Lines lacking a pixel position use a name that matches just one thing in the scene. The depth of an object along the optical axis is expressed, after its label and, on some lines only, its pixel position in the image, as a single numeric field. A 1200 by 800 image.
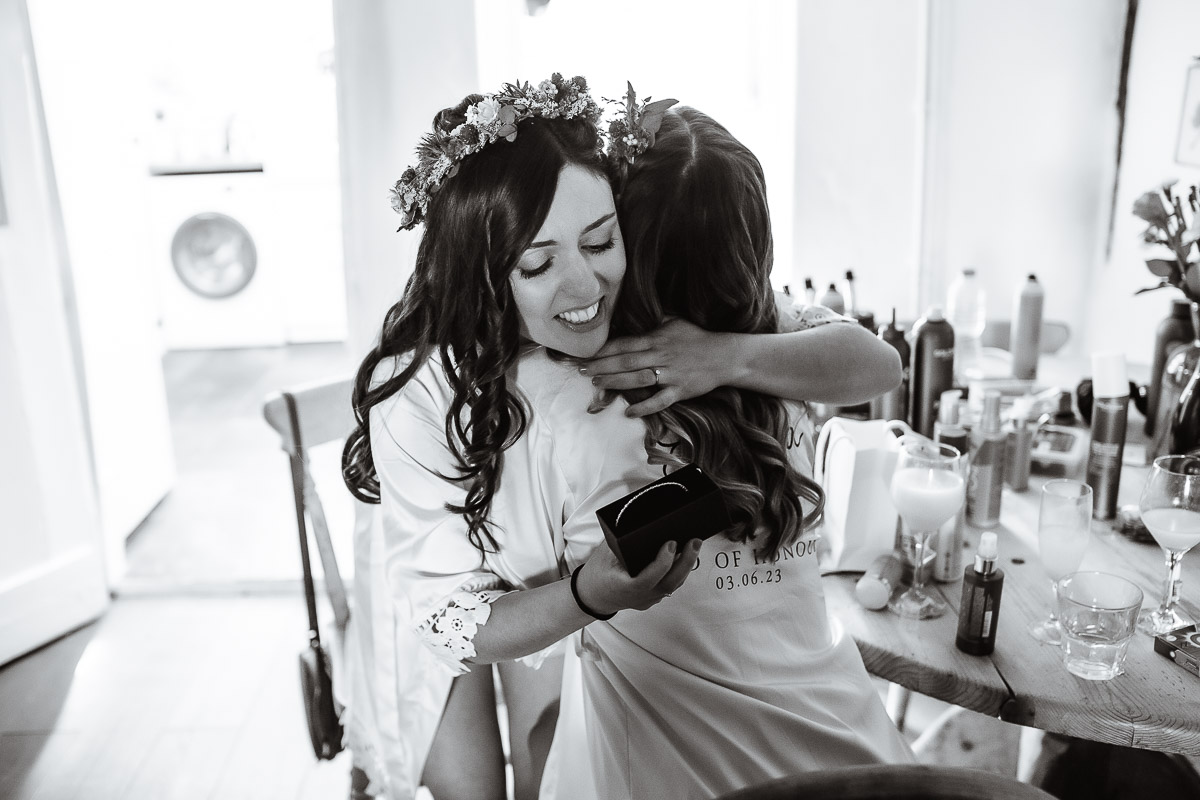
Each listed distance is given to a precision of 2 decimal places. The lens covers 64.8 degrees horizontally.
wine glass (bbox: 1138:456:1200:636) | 1.25
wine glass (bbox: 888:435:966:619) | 1.31
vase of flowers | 1.66
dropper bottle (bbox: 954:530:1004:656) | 1.17
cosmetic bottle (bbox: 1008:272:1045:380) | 2.21
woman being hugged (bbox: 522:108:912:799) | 1.14
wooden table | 1.07
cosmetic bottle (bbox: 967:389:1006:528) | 1.49
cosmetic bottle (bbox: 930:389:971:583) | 1.36
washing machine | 5.75
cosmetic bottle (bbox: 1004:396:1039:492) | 1.66
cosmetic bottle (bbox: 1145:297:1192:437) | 1.84
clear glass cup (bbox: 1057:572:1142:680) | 1.12
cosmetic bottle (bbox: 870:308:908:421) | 1.81
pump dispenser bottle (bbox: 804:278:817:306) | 2.27
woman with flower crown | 1.08
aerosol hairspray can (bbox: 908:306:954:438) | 1.83
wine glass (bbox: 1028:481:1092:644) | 1.28
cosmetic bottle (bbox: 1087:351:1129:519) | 1.55
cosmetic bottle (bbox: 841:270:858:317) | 2.12
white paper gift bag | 1.38
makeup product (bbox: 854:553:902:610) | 1.30
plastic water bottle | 2.28
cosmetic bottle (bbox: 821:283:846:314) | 2.04
